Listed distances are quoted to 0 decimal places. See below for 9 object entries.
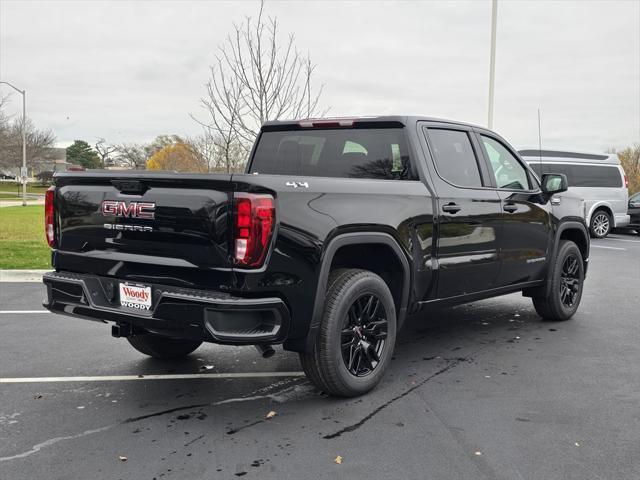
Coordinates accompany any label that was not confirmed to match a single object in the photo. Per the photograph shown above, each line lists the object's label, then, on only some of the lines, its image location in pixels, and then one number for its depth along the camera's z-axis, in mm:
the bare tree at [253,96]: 12359
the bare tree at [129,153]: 68625
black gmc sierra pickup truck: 3494
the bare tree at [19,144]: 47156
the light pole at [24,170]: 36388
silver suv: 17438
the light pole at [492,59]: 17422
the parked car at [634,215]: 19188
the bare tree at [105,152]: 76988
